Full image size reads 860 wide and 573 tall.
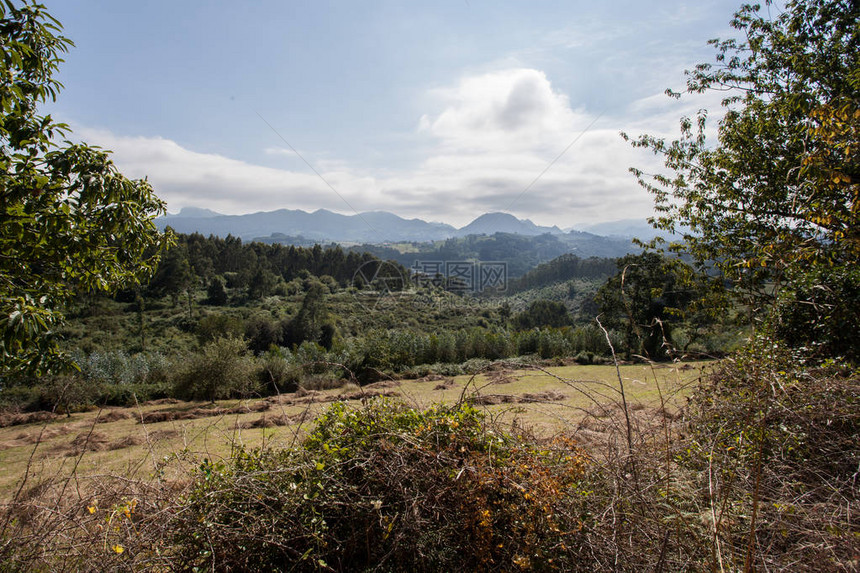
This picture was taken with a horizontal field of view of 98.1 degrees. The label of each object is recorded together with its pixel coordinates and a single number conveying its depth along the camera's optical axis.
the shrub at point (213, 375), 21.78
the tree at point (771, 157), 5.33
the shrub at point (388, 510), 2.21
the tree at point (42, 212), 3.31
